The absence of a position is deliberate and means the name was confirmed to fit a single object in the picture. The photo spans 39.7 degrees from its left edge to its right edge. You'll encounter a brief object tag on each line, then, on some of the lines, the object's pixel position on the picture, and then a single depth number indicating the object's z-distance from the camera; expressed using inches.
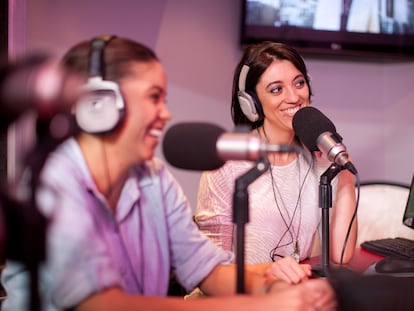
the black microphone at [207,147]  31.4
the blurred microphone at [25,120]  26.4
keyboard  62.2
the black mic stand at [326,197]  47.7
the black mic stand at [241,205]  32.4
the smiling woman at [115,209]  30.3
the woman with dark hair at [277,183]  59.6
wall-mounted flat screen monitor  98.0
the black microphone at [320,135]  43.6
